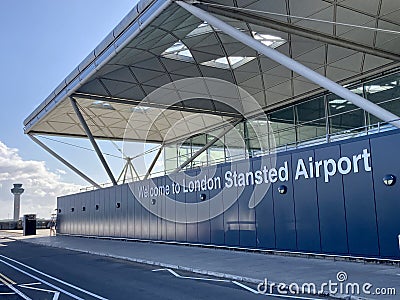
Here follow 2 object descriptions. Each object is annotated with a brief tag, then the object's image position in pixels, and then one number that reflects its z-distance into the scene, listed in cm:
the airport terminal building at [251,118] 1368
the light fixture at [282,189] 1588
